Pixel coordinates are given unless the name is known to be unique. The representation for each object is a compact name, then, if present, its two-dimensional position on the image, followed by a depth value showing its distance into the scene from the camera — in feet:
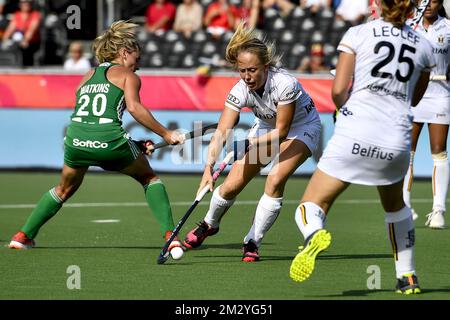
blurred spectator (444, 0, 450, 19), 51.71
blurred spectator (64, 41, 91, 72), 61.09
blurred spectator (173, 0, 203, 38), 67.41
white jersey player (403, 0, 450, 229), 37.60
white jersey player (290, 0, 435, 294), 21.95
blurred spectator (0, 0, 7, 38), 70.49
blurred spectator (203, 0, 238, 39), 66.23
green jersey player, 29.58
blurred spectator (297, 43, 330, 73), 59.67
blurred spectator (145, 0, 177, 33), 68.74
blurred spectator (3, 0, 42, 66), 66.33
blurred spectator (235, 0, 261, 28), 64.95
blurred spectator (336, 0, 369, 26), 62.94
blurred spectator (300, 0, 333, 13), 66.64
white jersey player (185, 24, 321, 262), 27.84
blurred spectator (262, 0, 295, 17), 68.08
